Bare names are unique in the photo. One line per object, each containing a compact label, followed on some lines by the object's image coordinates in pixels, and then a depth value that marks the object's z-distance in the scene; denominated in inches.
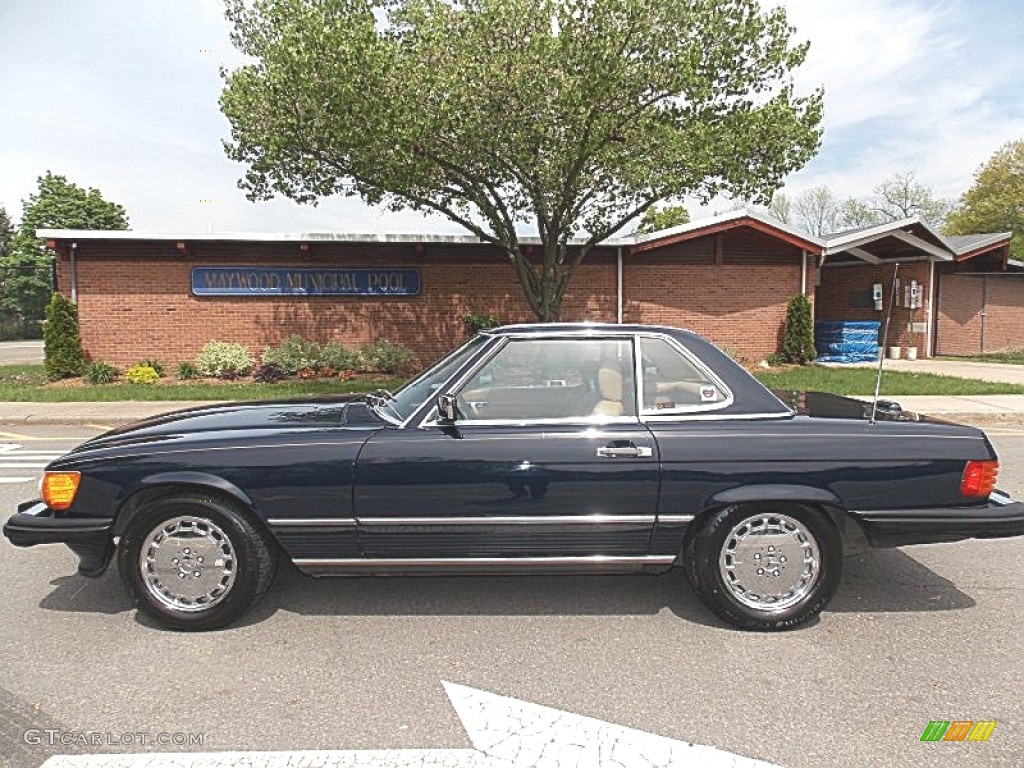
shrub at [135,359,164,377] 605.9
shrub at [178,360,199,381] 593.6
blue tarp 752.3
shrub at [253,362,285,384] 583.0
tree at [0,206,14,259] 2116.0
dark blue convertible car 129.6
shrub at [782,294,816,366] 671.1
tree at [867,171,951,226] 2092.8
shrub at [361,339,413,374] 615.2
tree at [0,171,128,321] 1825.8
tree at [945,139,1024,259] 1534.2
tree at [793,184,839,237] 2383.1
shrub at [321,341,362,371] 608.4
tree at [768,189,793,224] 2295.3
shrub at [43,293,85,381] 571.2
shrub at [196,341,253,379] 593.9
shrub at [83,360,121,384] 571.5
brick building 609.3
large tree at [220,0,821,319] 423.2
